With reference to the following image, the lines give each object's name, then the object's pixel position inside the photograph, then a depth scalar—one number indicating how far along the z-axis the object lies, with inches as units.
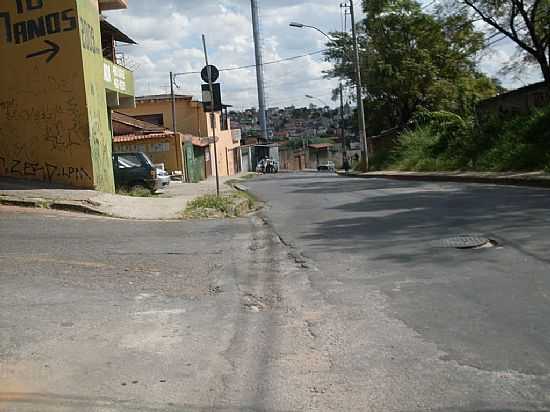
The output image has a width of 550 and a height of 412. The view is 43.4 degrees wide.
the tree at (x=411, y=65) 1769.2
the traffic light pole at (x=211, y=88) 610.2
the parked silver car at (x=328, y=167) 3128.2
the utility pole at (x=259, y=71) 2635.3
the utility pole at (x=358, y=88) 1524.4
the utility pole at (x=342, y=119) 2185.0
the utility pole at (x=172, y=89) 1728.6
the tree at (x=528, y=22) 1113.4
